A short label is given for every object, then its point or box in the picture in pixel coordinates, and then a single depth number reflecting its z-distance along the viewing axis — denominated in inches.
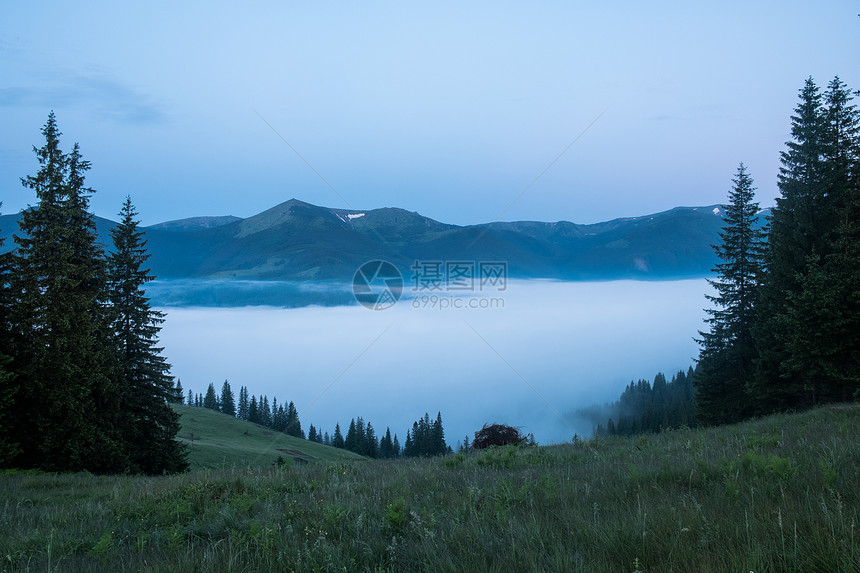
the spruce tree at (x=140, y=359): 1058.7
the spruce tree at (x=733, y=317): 1162.6
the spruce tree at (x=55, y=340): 804.0
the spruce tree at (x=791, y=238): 943.7
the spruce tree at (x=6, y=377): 754.8
